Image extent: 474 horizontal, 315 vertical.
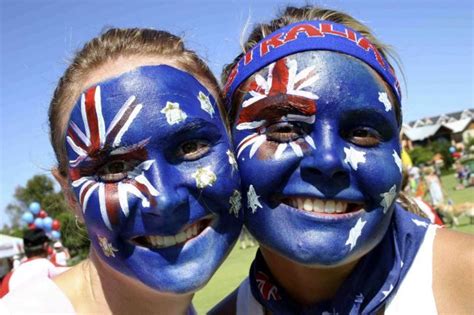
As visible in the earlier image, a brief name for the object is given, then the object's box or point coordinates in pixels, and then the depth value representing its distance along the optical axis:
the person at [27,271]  6.13
